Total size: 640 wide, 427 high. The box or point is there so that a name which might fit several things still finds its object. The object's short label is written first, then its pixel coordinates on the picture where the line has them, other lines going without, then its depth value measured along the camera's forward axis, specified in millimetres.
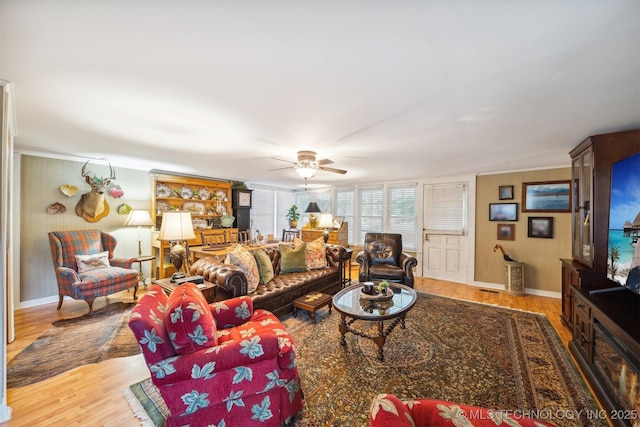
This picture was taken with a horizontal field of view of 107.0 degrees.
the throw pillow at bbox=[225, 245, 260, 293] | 2857
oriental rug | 1693
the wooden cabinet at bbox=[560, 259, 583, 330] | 2535
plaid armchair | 3129
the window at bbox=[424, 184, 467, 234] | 4871
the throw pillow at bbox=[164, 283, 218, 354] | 1346
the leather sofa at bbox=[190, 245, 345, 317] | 2588
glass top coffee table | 2207
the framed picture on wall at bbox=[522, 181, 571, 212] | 3900
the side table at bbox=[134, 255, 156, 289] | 3912
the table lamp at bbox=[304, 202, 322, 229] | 5777
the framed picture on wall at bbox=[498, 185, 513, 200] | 4330
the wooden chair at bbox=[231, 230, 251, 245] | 4668
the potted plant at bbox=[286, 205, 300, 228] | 6436
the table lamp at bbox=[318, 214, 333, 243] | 5191
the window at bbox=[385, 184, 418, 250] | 5535
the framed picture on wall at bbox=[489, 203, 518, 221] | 4313
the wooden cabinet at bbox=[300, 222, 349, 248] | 5895
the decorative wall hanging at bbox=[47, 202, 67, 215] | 3586
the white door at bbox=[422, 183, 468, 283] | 4859
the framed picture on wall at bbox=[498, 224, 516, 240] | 4340
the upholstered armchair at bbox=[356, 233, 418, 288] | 3782
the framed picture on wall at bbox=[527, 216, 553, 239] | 4047
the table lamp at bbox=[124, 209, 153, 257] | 4031
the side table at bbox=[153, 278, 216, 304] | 2318
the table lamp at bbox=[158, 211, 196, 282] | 2500
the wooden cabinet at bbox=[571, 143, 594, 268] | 2402
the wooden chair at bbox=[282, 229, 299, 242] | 6289
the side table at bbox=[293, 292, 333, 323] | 2844
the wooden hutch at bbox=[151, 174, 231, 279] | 4500
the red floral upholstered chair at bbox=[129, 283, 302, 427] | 1310
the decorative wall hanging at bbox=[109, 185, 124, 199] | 4125
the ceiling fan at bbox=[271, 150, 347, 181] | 2998
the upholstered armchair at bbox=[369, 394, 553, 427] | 856
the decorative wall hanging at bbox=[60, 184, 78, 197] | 3661
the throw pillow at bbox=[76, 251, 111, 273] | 3378
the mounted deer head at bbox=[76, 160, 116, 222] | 3834
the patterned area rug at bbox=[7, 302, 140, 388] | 2034
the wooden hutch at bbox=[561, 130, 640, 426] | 1505
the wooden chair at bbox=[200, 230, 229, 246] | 4616
